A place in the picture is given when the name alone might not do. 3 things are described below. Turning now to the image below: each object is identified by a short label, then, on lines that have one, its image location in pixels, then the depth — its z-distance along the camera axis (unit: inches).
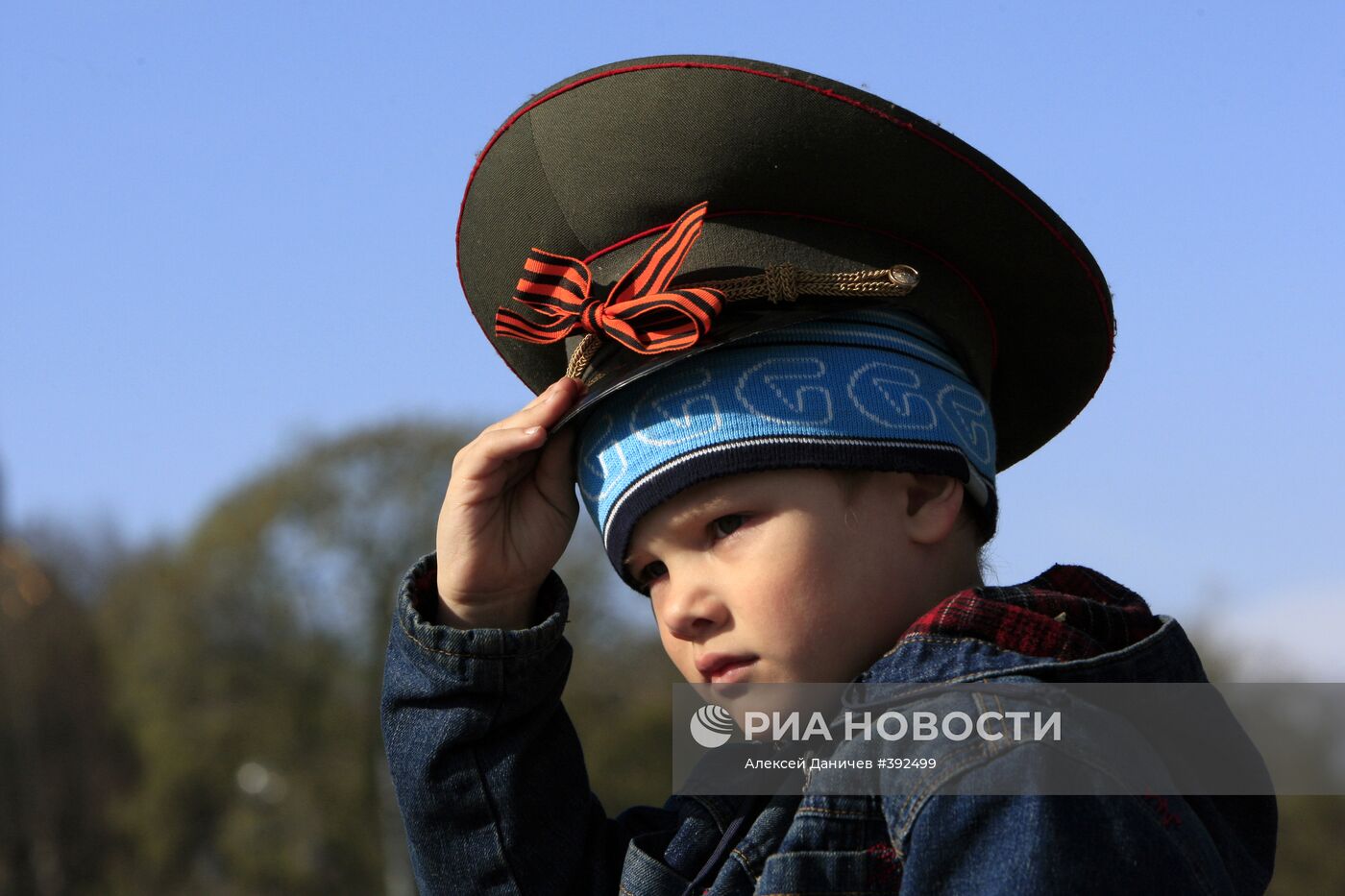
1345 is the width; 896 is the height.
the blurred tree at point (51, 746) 1421.0
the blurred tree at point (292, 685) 909.2
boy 84.3
